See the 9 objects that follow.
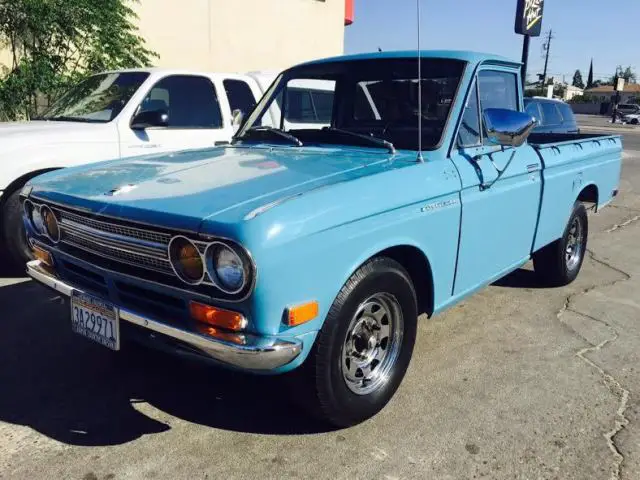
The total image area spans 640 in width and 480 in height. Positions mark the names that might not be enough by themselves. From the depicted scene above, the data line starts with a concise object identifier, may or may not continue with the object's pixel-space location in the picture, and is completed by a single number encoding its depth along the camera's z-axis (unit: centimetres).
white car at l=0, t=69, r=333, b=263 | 508
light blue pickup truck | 237
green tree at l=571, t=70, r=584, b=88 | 15084
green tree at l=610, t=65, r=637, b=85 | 11677
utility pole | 7449
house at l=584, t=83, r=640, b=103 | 9068
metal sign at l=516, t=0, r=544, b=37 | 1059
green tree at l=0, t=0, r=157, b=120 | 899
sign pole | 1088
